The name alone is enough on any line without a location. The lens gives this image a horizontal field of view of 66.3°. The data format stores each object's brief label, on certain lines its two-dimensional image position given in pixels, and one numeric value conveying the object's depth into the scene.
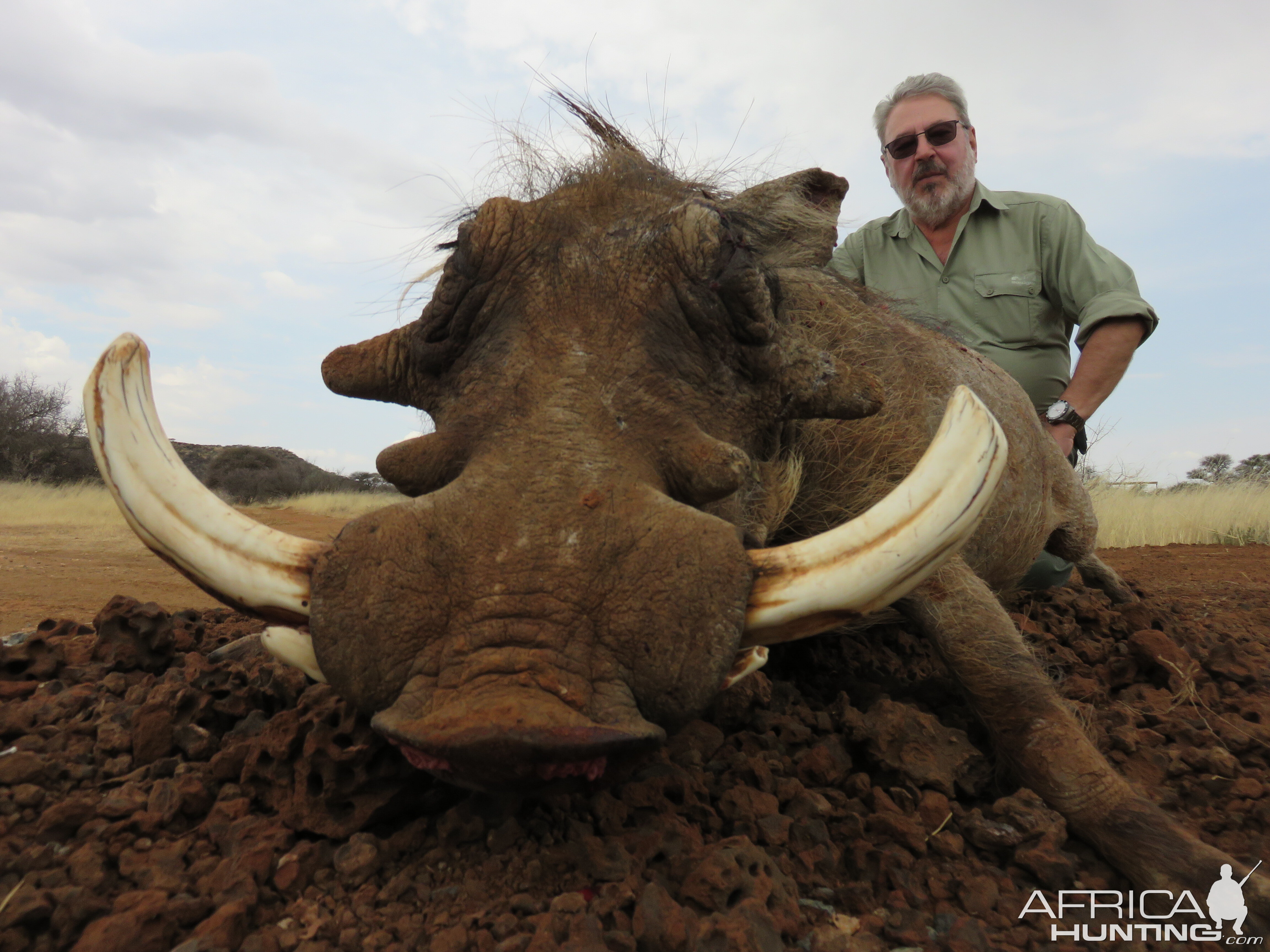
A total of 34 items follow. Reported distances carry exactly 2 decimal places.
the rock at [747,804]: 0.61
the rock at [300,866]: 0.51
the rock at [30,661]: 0.82
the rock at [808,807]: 0.63
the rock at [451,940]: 0.45
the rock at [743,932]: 0.44
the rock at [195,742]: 0.67
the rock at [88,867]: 0.49
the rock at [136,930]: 0.44
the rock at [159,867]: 0.49
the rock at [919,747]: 0.70
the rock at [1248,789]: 0.71
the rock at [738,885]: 0.49
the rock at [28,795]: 0.58
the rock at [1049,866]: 0.60
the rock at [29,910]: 0.45
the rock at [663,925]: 0.45
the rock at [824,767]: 0.70
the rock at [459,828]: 0.55
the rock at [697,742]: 0.69
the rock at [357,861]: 0.52
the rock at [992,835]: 0.62
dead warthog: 0.46
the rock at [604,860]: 0.51
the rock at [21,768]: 0.60
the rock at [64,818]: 0.55
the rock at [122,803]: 0.56
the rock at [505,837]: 0.54
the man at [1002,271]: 1.37
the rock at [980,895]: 0.55
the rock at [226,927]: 0.45
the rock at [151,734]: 0.66
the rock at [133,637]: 0.86
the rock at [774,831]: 0.59
